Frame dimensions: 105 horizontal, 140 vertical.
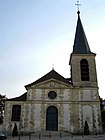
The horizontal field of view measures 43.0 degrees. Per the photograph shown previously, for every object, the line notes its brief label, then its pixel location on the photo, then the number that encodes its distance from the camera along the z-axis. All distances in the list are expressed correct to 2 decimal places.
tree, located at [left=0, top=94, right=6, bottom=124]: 24.49
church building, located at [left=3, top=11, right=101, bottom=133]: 15.34
